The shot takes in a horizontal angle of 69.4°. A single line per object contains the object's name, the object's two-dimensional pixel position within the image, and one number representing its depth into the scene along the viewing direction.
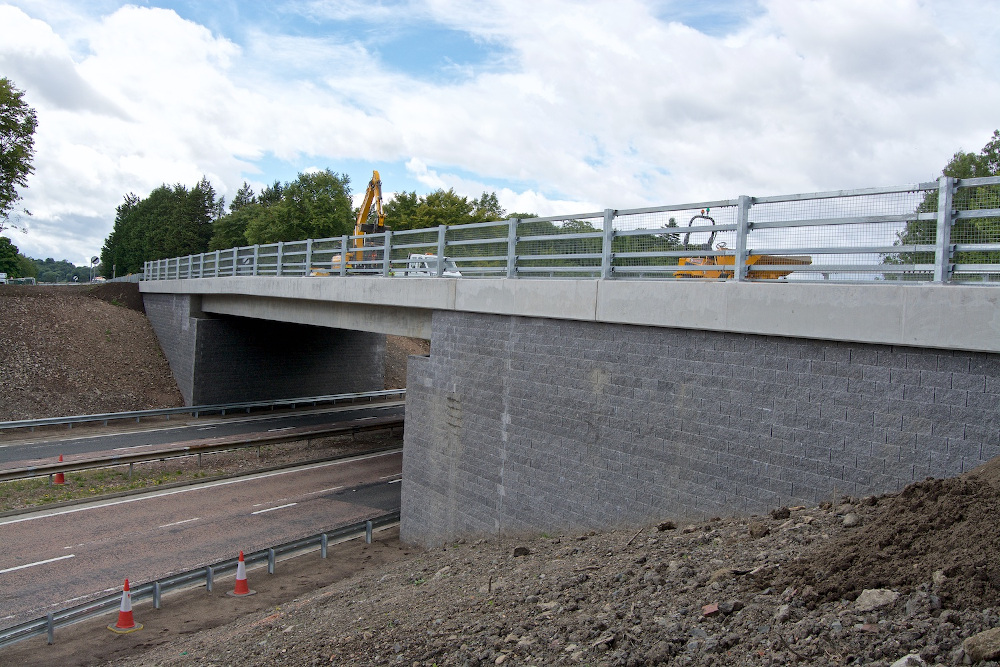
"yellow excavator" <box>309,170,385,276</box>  28.19
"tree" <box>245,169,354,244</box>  59.69
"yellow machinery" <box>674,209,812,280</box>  8.88
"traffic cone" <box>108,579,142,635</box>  10.44
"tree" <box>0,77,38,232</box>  42.06
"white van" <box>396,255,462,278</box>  14.38
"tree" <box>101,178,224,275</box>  82.38
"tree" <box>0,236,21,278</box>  52.00
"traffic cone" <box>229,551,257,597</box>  11.76
